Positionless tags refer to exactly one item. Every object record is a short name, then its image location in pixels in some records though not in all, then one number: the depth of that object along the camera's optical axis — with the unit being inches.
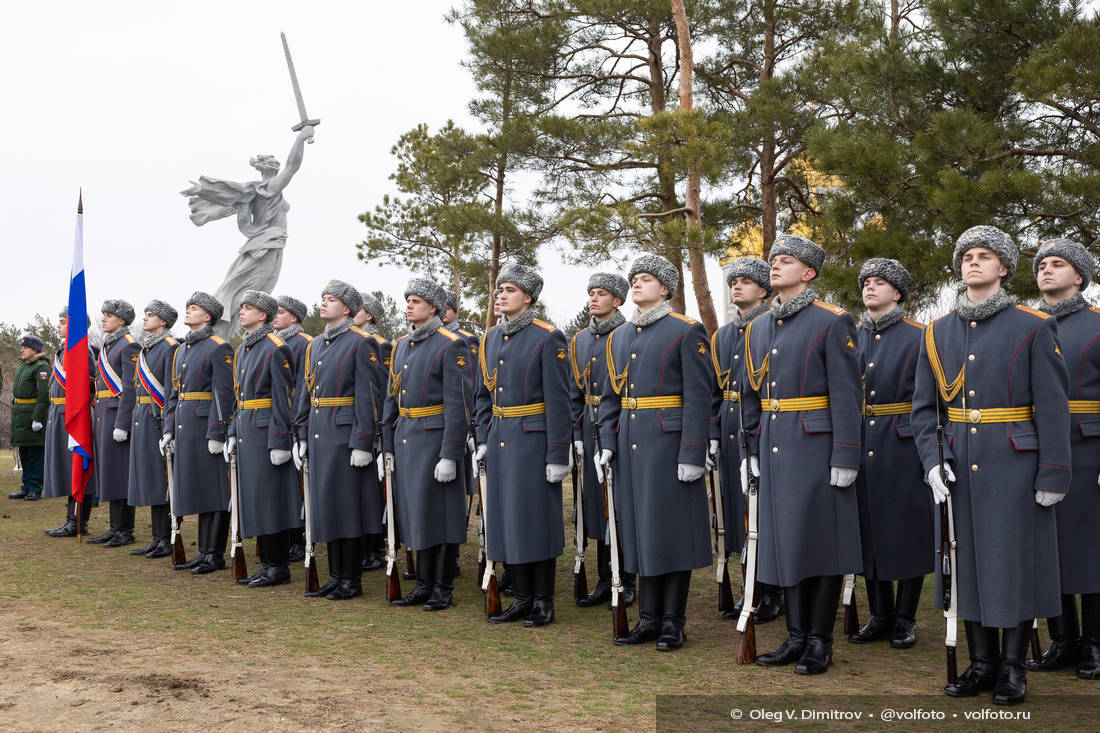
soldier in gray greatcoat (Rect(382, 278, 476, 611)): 261.3
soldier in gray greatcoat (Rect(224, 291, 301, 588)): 297.9
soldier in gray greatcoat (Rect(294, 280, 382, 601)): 278.8
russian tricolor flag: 350.0
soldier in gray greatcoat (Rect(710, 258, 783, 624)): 258.5
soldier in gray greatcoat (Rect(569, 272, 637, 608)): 276.2
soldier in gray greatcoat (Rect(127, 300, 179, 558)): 346.3
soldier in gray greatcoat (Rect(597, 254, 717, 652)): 221.0
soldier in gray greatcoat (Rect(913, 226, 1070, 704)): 178.2
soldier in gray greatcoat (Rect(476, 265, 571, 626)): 246.7
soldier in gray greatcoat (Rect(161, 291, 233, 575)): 318.7
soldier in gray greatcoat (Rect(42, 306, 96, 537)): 444.8
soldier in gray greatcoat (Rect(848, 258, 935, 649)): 224.8
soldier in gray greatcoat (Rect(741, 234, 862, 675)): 200.4
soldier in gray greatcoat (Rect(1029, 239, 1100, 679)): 195.6
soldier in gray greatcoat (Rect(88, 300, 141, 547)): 363.6
